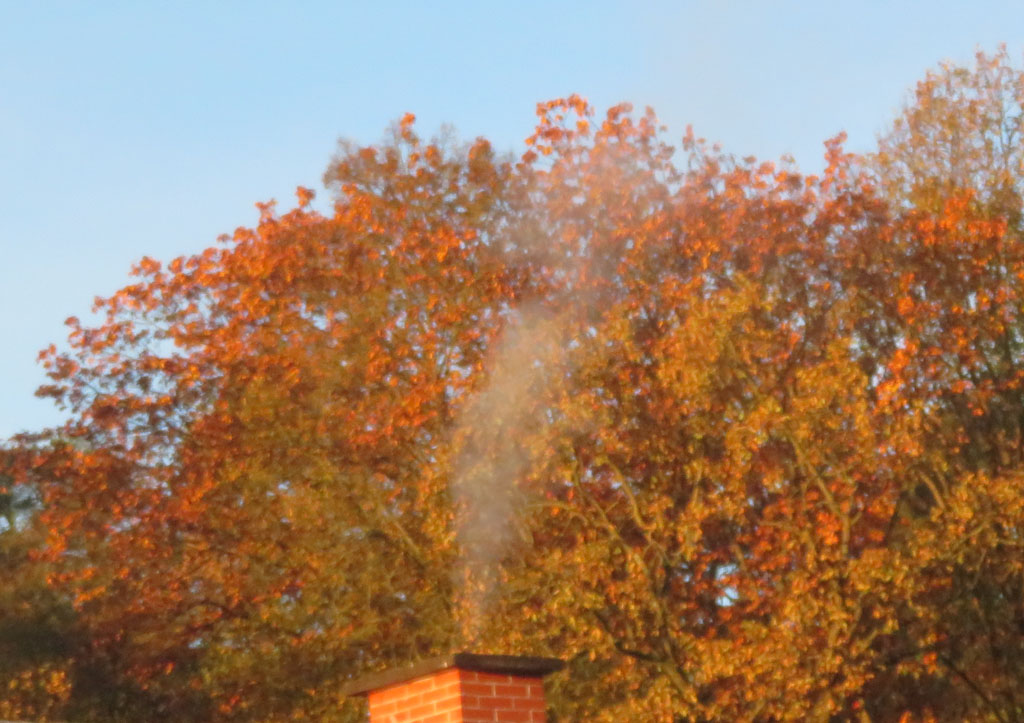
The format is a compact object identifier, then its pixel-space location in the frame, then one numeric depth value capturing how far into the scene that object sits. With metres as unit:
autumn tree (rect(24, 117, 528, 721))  40.31
